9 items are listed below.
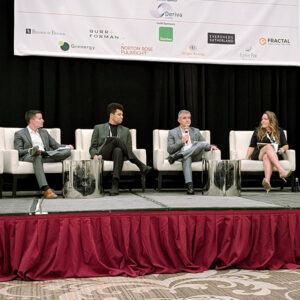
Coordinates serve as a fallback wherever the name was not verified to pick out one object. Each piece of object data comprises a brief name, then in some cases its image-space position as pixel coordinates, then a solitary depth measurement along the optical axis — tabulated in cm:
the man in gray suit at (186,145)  443
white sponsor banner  498
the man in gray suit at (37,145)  413
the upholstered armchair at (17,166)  419
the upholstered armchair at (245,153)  483
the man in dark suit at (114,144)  421
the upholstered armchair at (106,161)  452
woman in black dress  479
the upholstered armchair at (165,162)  470
